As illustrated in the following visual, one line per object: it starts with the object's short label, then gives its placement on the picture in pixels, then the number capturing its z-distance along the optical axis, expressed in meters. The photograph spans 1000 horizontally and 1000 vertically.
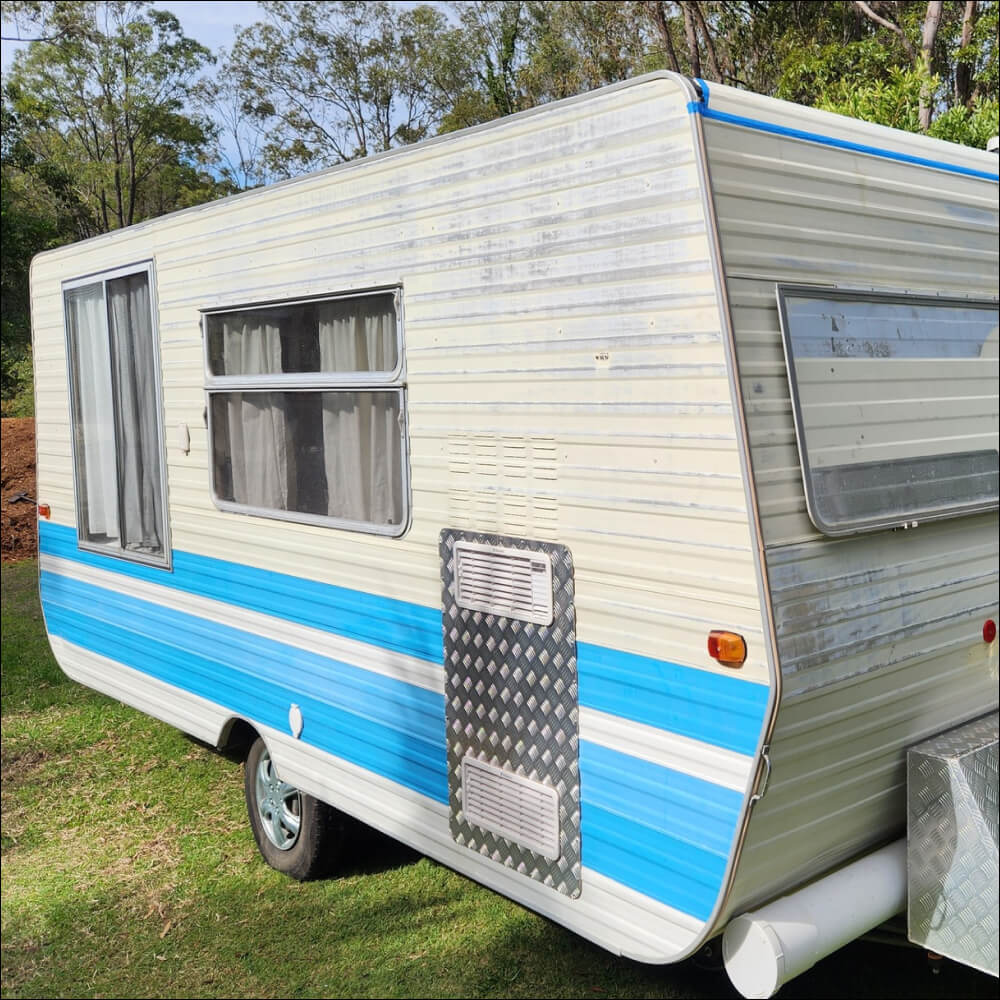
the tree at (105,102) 25.02
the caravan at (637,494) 2.56
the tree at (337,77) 27.73
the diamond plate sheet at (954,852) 2.78
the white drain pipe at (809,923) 2.62
